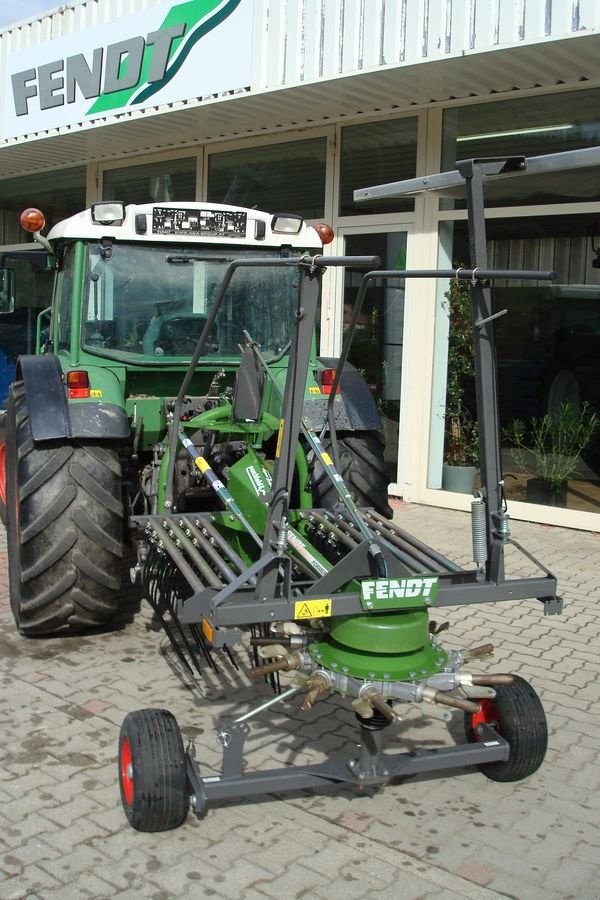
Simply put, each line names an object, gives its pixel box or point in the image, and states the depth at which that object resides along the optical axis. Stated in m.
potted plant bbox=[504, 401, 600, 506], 7.66
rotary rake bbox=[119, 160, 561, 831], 2.96
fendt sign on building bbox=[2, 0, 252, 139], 7.93
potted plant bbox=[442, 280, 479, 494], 8.06
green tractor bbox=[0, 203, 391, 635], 4.54
